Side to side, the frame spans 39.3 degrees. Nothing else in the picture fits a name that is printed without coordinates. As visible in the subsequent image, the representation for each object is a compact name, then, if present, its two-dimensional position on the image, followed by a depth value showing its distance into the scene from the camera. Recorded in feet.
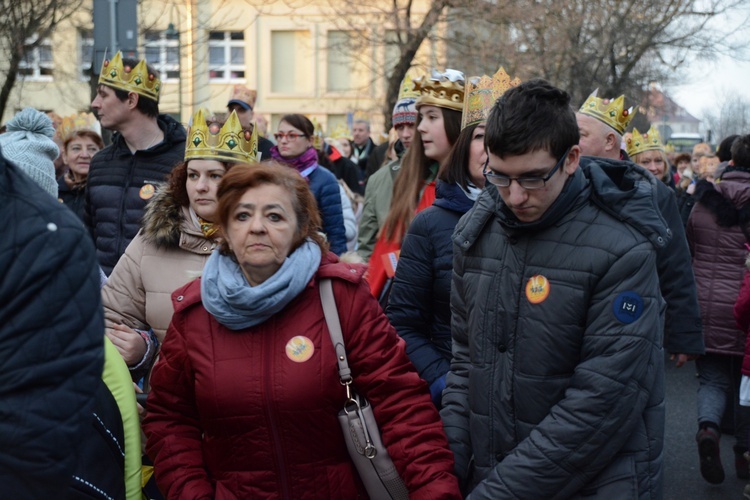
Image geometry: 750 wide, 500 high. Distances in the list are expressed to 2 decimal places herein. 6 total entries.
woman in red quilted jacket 10.85
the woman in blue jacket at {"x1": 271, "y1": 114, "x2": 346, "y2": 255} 26.03
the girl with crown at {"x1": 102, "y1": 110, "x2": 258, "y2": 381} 13.96
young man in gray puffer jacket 9.91
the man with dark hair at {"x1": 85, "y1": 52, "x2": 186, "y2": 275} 18.72
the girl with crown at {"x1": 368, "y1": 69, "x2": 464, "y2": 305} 16.01
